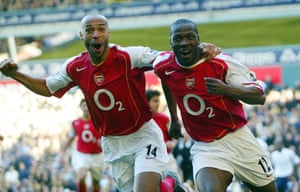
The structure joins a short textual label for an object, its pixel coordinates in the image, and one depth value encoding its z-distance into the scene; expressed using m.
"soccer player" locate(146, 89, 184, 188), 22.52
